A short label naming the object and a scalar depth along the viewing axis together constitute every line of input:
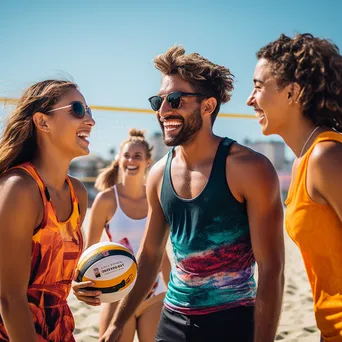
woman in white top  3.39
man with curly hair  2.11
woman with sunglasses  1.91
